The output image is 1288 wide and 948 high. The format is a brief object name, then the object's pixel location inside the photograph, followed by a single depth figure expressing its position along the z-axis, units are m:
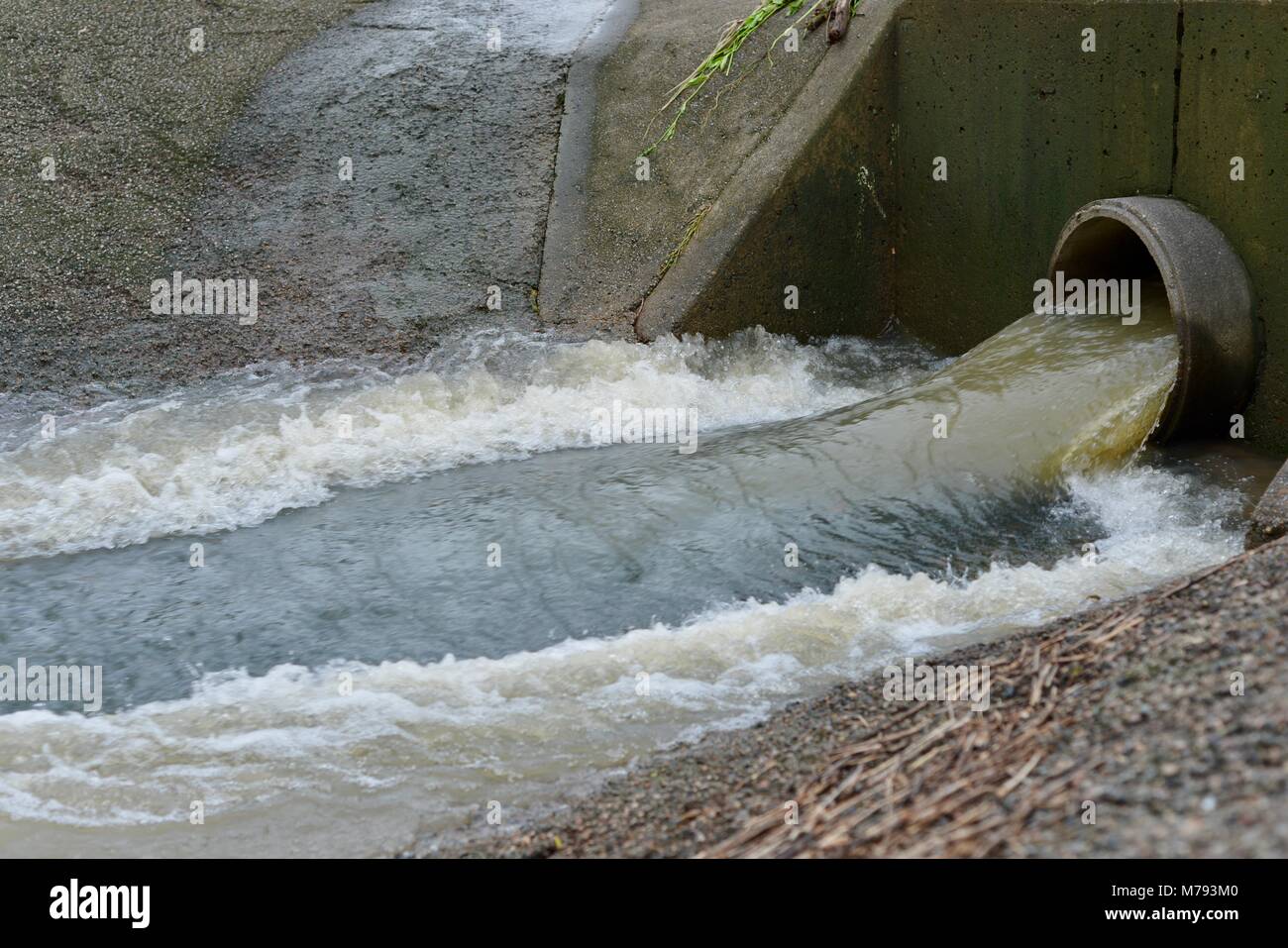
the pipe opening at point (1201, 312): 5.81
